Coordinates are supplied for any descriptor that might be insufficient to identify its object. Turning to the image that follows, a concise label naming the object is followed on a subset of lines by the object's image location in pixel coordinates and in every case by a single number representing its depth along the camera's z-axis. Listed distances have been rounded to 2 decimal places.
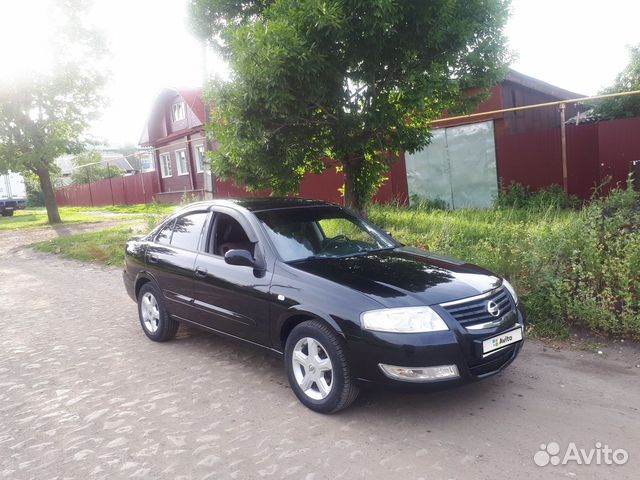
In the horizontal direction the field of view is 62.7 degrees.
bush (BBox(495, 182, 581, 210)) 10.23
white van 48.03
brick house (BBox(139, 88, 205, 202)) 26.75
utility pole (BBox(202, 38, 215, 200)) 10.21
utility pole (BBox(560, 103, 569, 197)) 10.27
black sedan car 3.44
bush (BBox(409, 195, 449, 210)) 12.36
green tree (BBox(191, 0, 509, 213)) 5.42
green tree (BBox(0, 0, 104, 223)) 19.00
